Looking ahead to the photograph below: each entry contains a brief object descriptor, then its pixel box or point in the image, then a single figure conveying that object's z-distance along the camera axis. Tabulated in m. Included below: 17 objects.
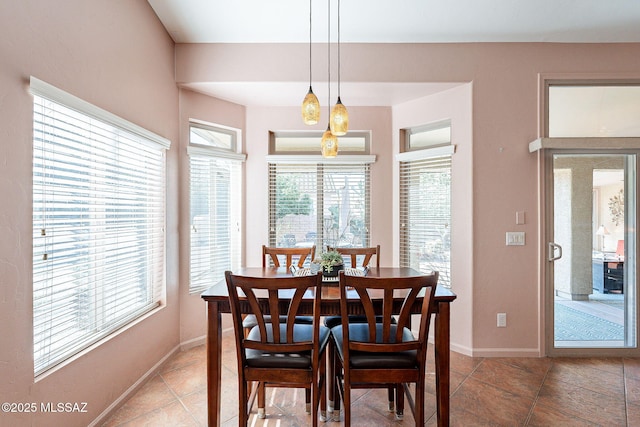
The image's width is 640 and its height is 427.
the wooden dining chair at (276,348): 1.59
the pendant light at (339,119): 2.04
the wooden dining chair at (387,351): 1.62
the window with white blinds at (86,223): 1.57
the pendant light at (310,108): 2.02
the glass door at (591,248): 2.91
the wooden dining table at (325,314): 1.82
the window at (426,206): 3.21
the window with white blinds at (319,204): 3.61
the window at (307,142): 3.65
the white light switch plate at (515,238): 2.93
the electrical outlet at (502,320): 2.94
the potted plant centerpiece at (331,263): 2.25
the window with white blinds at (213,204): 3.17
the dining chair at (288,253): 2.77
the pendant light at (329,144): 2.20
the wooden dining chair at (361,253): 2.79
